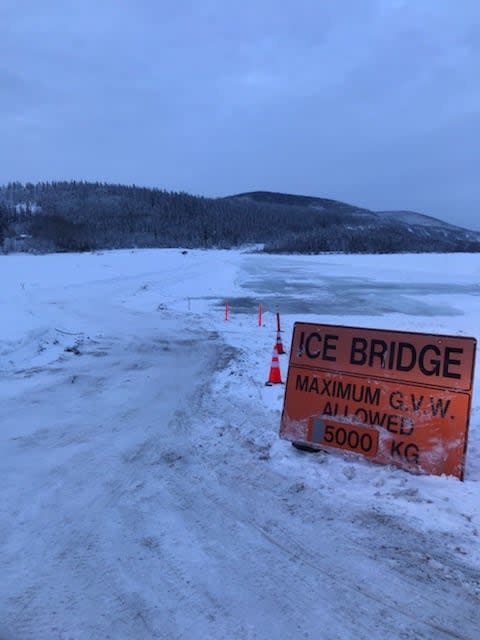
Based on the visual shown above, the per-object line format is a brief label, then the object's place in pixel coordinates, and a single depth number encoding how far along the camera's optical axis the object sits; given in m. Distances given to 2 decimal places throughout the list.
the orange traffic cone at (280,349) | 10.28
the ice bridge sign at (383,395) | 4.73
